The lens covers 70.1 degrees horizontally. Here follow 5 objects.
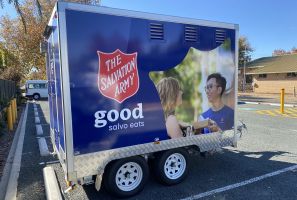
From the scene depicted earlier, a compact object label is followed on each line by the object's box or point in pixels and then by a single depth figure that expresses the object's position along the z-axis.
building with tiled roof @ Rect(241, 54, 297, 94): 25.90
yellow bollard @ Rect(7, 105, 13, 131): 8.30
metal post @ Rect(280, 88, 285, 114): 11.30
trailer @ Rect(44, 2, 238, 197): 2.97
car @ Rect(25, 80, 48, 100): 24.28
